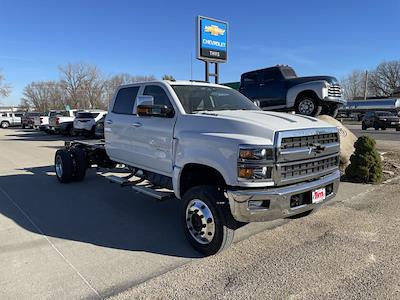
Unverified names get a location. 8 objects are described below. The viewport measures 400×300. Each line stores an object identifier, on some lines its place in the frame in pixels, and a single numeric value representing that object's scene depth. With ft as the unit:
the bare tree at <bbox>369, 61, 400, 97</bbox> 359.05
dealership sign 51.13
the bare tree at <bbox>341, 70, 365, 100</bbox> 391.67
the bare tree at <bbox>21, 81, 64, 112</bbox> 354.74
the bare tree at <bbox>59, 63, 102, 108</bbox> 321.93
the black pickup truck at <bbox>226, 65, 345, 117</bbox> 38.17
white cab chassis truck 12.88
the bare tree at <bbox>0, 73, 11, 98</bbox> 251.80
